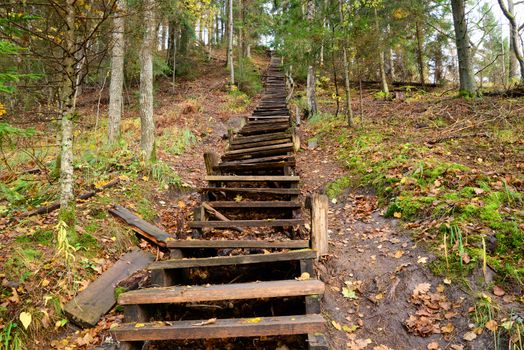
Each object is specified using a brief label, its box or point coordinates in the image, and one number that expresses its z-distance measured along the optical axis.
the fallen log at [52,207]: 4.99
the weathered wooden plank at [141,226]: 4.77
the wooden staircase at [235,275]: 3.03
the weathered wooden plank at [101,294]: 3.50
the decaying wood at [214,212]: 5.62
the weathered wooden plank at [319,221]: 4.37
